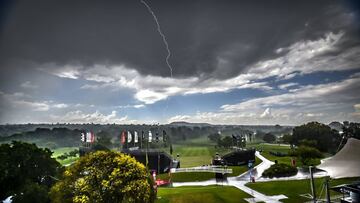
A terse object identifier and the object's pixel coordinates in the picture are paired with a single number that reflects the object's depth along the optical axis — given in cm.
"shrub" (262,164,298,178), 4675
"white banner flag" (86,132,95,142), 4784
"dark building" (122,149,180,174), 5259
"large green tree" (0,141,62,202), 2459
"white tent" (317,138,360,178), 2262
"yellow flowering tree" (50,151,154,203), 1933
